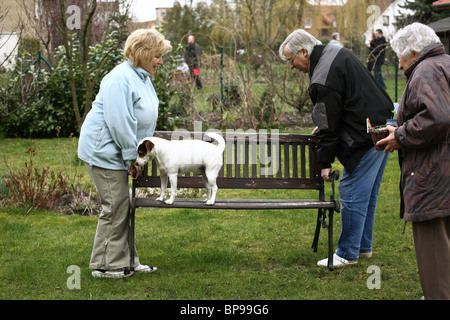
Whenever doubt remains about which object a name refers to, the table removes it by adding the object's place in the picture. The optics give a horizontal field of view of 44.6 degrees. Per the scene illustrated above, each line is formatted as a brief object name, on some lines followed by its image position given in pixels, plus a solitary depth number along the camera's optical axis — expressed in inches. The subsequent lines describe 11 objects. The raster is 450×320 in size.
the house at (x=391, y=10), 1584.2
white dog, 179.5
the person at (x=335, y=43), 189.9
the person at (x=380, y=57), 605.0
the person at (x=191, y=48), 666.8
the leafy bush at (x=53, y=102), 486.3
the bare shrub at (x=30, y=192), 271.6
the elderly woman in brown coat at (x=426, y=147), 136.8
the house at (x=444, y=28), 909.1
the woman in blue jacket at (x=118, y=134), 173.0
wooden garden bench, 203.9
